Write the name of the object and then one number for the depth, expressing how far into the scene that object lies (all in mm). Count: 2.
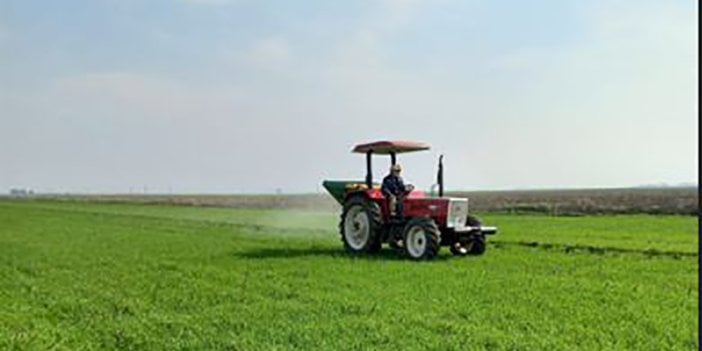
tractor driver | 15500
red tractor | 14703
